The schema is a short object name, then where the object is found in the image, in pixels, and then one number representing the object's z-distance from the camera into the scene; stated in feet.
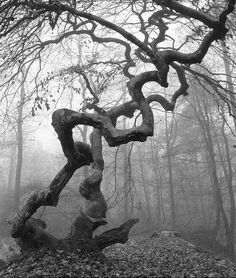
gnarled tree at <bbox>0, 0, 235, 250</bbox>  14.32
